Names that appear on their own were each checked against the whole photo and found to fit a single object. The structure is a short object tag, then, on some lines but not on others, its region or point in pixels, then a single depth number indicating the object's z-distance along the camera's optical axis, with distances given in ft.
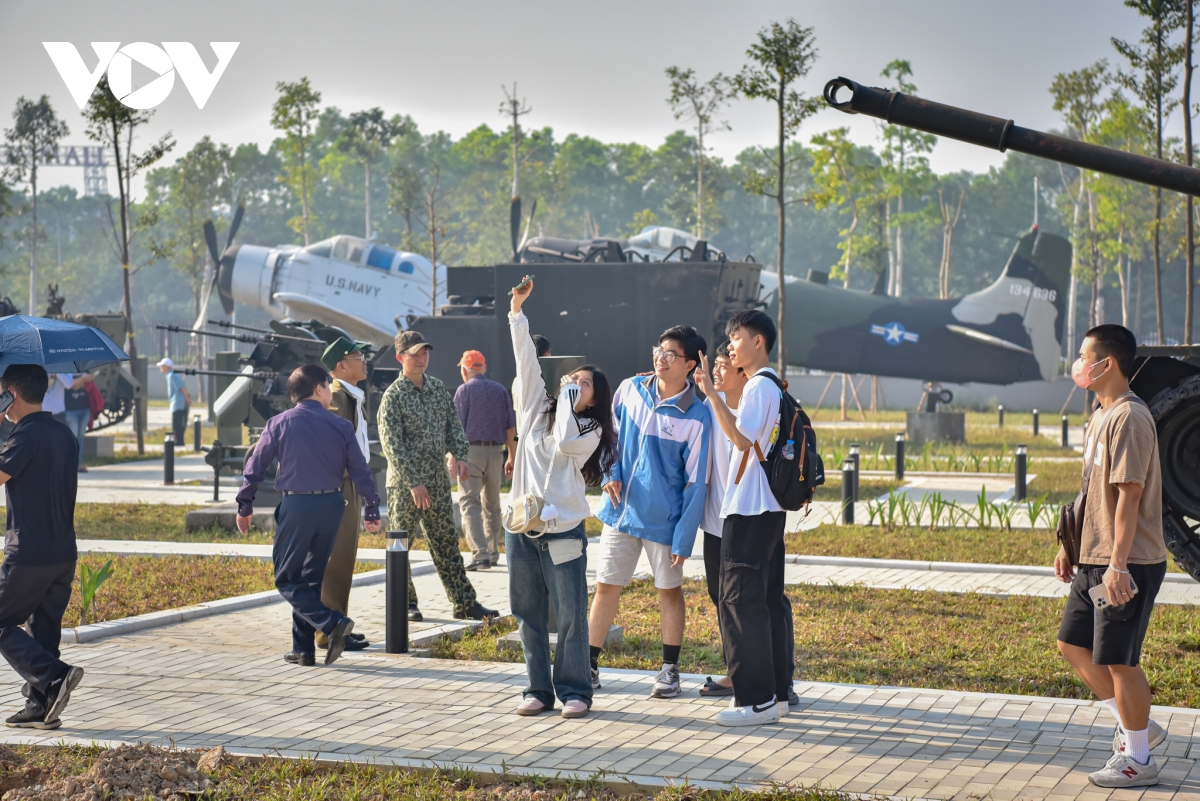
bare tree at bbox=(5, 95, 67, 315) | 162.91
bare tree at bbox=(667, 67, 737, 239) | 145.44
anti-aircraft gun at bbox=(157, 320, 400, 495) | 53.78
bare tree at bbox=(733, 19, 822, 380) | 78.02
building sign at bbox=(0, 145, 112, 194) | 398.42
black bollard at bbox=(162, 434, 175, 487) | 63.21
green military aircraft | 101.86
